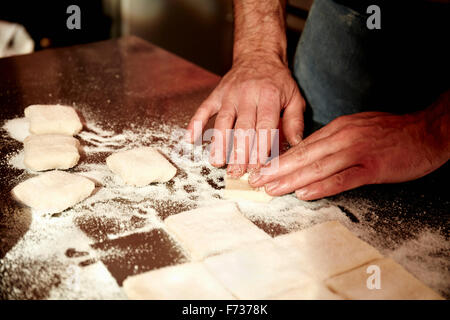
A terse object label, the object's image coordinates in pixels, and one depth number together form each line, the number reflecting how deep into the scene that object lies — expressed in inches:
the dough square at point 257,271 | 17.4
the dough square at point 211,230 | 18.7
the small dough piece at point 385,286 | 17.5
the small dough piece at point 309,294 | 17.3
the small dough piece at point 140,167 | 21.0
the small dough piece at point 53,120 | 23.5
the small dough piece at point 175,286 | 17.1
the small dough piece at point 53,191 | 19.5
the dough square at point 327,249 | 18.3
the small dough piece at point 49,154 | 21.4
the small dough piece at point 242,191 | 21.0
